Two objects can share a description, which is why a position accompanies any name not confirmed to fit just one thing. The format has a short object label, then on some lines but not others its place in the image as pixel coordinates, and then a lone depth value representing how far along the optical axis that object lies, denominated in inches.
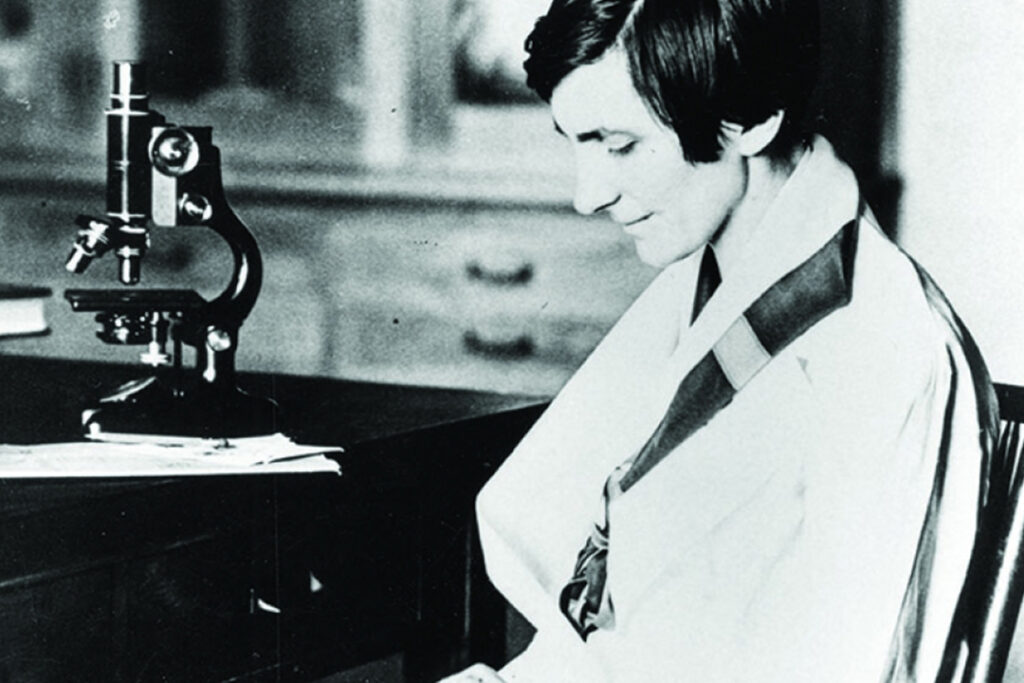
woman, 100.9
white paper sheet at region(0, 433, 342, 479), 108.7
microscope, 115.4
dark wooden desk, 105.5
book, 133.1
